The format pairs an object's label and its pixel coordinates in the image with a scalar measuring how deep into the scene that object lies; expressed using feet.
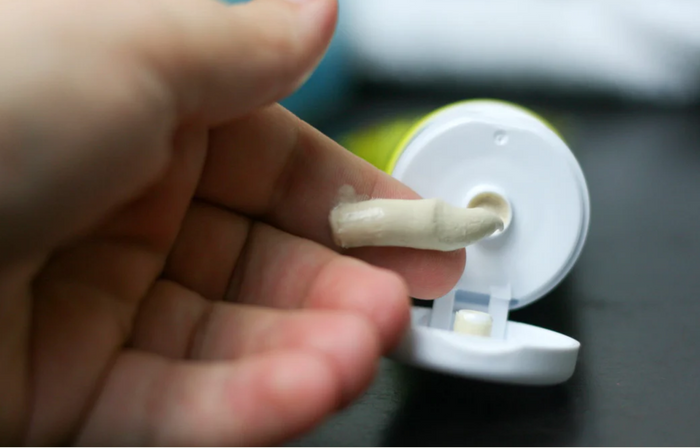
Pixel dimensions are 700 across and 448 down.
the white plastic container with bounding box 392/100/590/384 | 0.69
